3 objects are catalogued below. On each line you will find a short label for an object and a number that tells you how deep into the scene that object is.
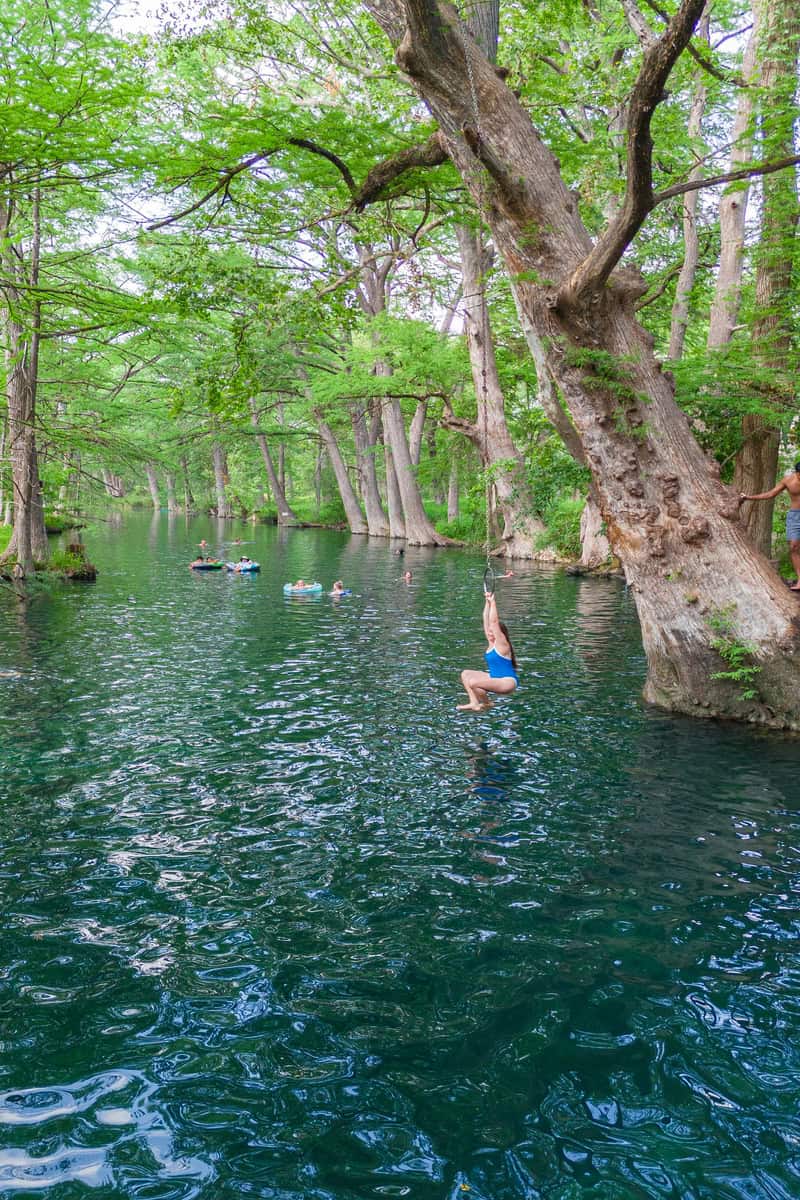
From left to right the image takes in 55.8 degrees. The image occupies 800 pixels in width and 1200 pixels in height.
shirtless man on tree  12.19
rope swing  9.65
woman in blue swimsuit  10.14
